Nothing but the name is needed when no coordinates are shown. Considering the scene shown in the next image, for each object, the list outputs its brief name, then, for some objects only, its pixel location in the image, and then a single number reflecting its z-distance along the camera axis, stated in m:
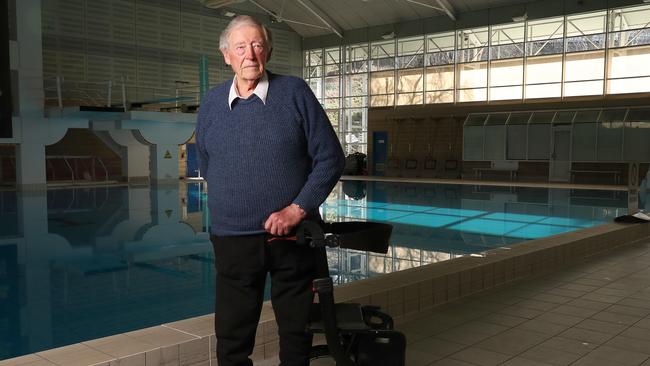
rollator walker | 1.83
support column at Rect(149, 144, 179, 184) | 19.94
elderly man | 1.77
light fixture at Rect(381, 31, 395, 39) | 24.23
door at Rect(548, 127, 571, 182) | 19.98
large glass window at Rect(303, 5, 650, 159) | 19.55
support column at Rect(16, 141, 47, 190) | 17.02
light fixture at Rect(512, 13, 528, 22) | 20.59
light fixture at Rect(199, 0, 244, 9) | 20.16
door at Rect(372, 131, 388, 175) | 25.34
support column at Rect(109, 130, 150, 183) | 19.86
